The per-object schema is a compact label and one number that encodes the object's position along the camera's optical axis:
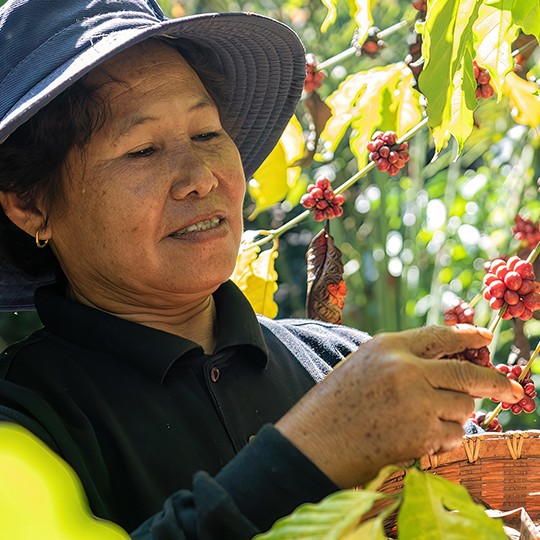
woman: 1.07
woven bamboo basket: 1.05
